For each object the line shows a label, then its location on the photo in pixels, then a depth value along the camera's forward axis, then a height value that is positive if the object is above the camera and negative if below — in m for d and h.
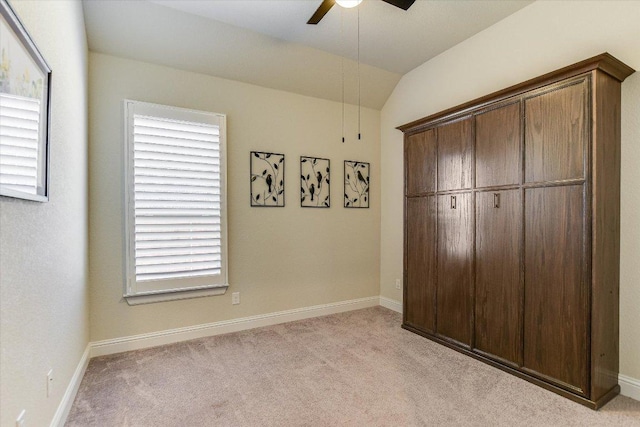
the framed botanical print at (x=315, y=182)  3.96 +0.38
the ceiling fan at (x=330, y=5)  2.13 +1.43
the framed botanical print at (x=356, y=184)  4.28 +0.39
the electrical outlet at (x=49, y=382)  1.67 -0.90
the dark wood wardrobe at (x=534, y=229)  2.12 -0.14
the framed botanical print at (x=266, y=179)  3.64 +0.38
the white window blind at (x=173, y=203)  3.01 +0.09
